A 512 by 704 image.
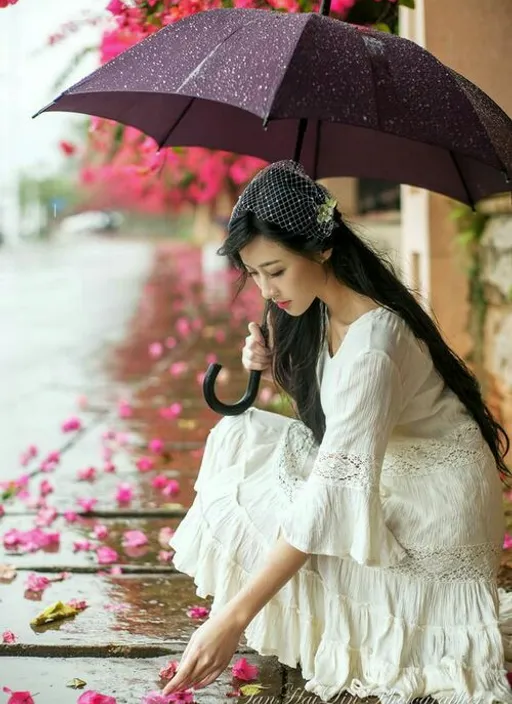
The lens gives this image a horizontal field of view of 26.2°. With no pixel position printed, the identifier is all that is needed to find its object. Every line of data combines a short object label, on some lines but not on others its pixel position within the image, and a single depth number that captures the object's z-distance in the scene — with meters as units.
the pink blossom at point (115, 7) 3.43
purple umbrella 2.18
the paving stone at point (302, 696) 2.47
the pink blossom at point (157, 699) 2.42
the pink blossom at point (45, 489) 4.32
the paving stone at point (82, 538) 3.47
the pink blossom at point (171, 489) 4.28
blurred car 55.38
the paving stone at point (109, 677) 2.48
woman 2.36
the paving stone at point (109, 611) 2.83
